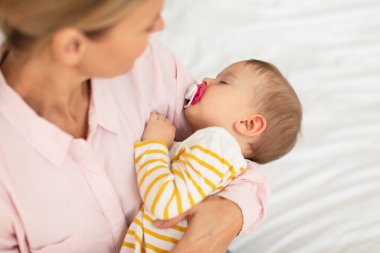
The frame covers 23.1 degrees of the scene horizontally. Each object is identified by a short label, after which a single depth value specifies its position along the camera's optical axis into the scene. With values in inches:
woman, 43.1
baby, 49.1
